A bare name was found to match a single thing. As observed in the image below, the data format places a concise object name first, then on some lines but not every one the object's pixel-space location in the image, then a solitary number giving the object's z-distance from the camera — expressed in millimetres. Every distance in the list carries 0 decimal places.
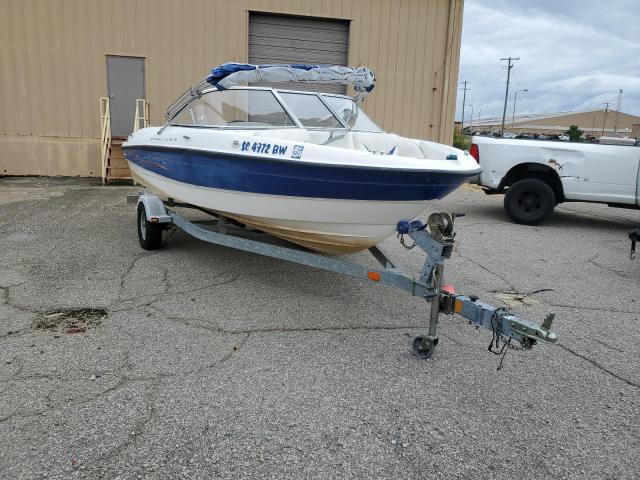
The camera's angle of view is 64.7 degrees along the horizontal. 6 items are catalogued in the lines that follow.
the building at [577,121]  86062
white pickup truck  7984
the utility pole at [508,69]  59088
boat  3971
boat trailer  2980
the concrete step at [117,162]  11797
